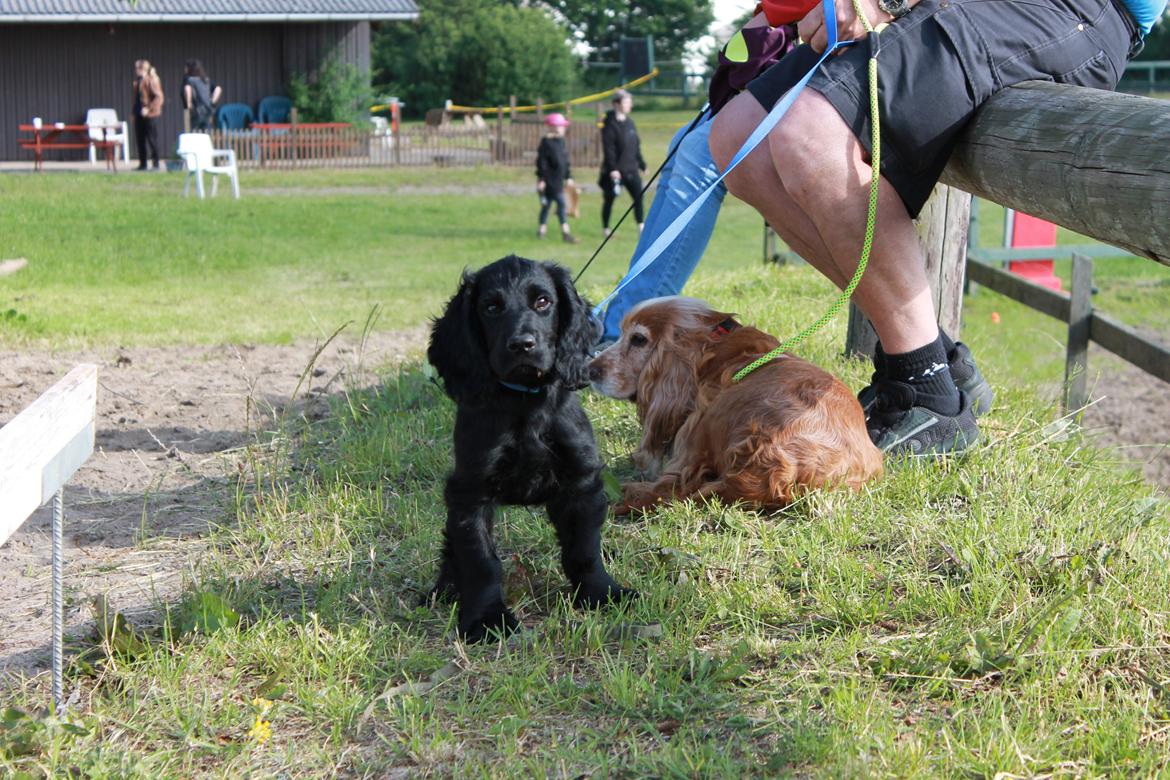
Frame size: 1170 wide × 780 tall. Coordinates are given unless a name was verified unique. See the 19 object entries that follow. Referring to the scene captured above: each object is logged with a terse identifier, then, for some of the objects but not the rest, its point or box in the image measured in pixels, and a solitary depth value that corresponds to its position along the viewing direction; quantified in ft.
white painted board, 7.78
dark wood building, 99.40
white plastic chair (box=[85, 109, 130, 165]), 92.99
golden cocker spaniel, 12.62
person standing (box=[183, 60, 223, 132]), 86.66
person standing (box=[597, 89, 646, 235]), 58.03
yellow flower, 8.79
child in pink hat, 57.11
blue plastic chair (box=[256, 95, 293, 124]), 107.04
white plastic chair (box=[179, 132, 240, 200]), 67.05
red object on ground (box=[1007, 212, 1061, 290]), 44.81
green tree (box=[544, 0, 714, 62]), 210.59
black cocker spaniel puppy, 10.44
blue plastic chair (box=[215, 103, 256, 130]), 104.88
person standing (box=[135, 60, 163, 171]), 86.02
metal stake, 8.85
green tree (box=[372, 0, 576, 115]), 162.40
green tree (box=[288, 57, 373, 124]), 108.17
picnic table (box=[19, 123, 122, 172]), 88.94
